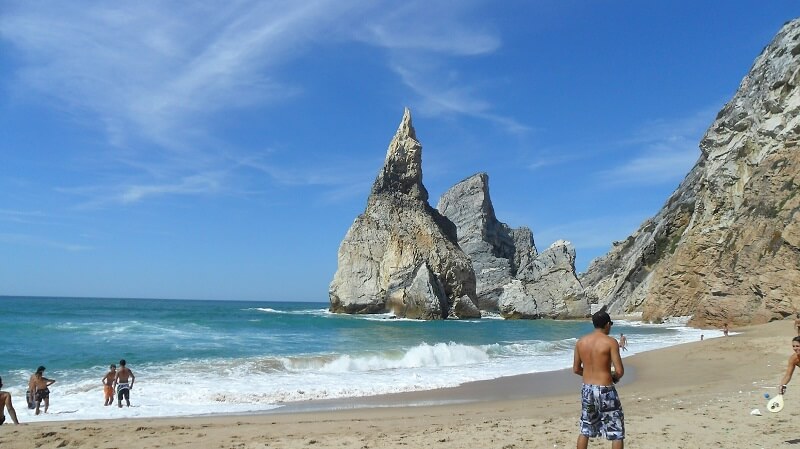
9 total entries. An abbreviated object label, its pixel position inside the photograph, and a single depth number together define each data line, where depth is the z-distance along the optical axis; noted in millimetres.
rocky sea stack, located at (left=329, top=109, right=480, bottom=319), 60438
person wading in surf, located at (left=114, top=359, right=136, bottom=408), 11930
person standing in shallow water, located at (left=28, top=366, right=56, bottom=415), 11070
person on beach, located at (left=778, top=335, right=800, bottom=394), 6813
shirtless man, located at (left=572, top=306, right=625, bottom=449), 5316
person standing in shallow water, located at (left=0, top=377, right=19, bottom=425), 9375
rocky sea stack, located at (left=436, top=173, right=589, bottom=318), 72250
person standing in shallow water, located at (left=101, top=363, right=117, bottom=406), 12016
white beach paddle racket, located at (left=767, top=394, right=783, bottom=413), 7234
